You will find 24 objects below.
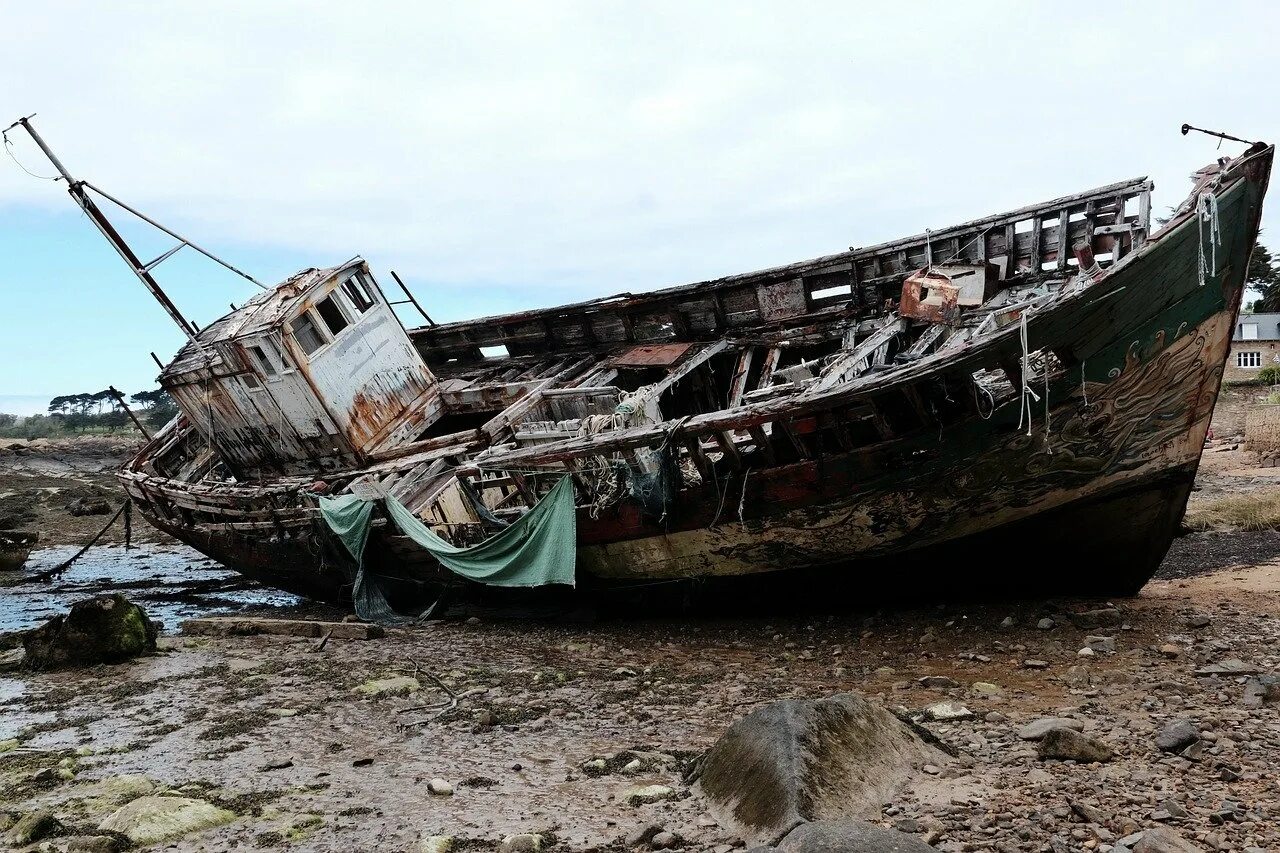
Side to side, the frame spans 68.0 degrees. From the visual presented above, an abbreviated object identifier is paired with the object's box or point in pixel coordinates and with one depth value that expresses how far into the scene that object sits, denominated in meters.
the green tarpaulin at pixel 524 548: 9.93
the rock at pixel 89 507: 26.31
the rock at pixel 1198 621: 7.70
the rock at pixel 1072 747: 5.19
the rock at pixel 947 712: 6.22
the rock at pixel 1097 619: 8.06
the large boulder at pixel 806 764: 4.59
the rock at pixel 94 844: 4.98
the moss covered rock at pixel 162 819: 5.25
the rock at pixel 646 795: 5.27
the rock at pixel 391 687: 8.30
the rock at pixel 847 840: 3.86
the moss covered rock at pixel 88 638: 9.99
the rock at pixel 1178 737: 5.21
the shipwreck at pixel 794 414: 7.93
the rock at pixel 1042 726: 5.57
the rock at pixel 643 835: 4.70
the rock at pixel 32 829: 5.14
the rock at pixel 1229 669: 6.50
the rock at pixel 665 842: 4.61
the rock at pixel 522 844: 4.70
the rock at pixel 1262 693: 5.82
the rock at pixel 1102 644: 7.42
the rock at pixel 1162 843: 3.94
